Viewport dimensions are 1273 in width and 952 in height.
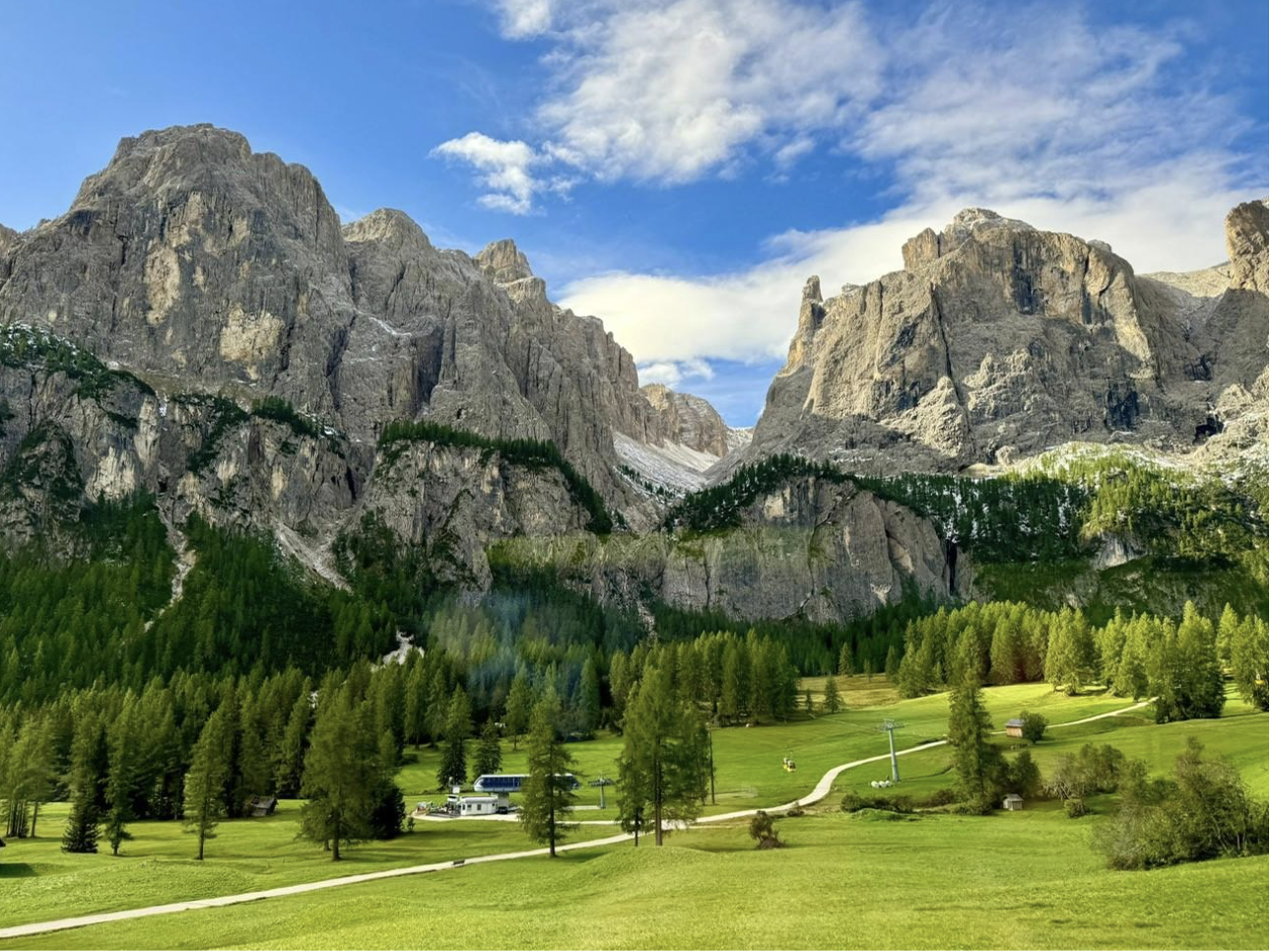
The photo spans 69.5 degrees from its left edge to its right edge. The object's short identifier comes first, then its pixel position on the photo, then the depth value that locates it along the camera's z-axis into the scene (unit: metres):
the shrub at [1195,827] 43.34
